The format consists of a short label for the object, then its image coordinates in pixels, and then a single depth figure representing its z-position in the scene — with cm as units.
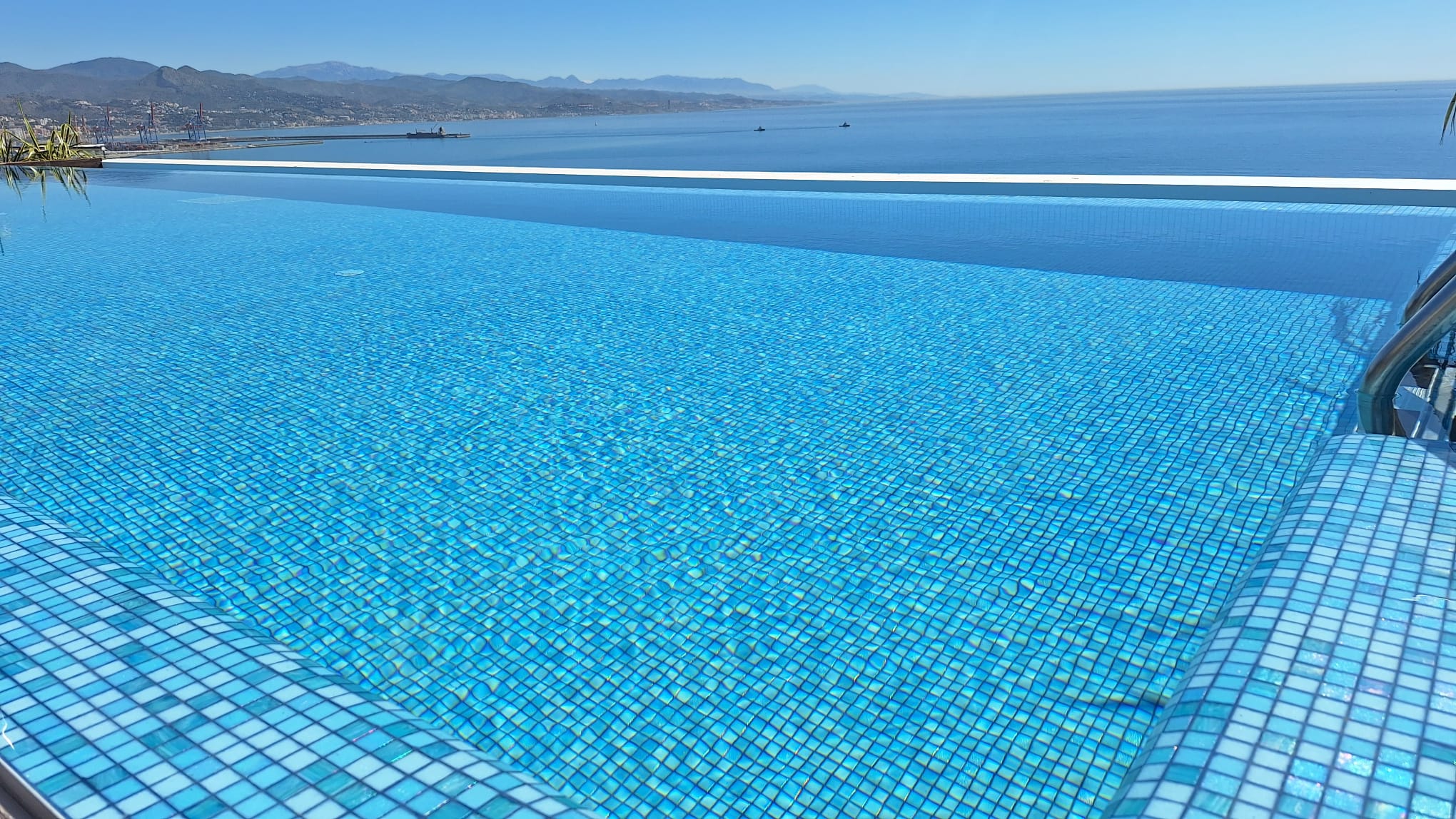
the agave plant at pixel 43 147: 1426
